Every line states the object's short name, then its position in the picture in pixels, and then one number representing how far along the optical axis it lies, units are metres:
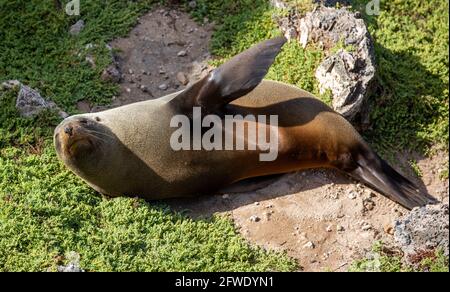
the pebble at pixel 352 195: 5.70
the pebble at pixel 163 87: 6.47
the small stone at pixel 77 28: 6.91
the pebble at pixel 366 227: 5.44
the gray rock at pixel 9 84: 6.10
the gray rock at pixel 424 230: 5.01
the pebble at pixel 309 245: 5.27
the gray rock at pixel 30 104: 5.98
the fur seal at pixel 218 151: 5.40
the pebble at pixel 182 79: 6.53
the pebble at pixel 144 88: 6.47
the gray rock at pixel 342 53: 6.04
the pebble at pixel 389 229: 5.43
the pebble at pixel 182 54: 6.74
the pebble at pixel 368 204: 5.64
